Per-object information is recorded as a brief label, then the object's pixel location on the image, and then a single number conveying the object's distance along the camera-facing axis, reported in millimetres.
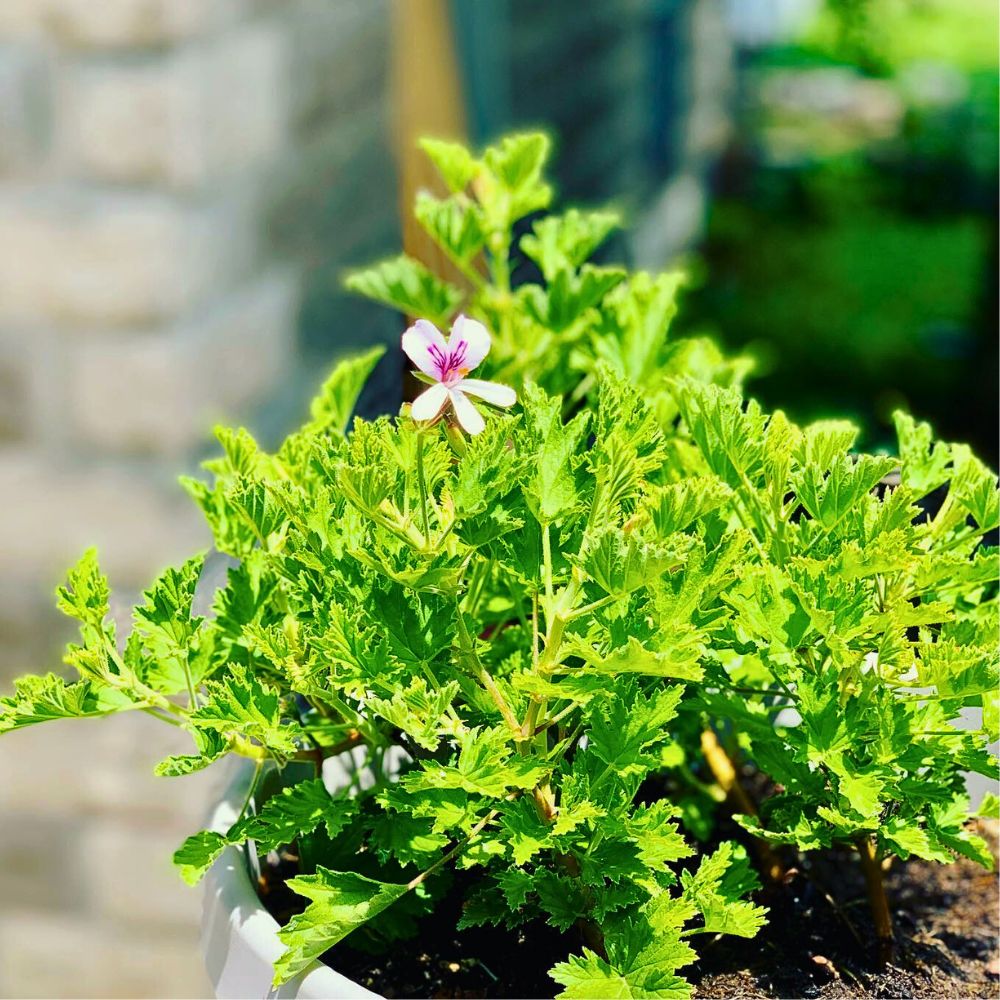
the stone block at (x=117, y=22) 1845
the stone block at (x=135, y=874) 2193
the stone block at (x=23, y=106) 1861
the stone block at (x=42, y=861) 2225
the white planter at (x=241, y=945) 822
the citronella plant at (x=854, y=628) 829
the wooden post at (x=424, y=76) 2234
